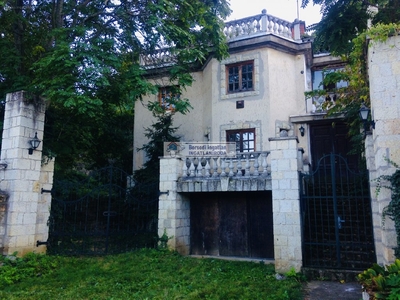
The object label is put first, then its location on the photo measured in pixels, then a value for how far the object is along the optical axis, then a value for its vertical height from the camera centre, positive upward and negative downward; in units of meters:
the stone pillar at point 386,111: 5.61 +1.62
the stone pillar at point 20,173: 8.09 +0.78
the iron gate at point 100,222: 9.21 -0.54
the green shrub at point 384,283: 4.06 -0.95
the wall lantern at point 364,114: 6.61 +1.80
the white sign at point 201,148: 11.44 +2.03
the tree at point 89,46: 8.55 +4.78
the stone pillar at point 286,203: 7.59 +0.07
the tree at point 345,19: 7.90 +4.48
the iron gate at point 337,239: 7.41 -0.78
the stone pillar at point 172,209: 9.48 -0.11
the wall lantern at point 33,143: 8.45 +1.53
